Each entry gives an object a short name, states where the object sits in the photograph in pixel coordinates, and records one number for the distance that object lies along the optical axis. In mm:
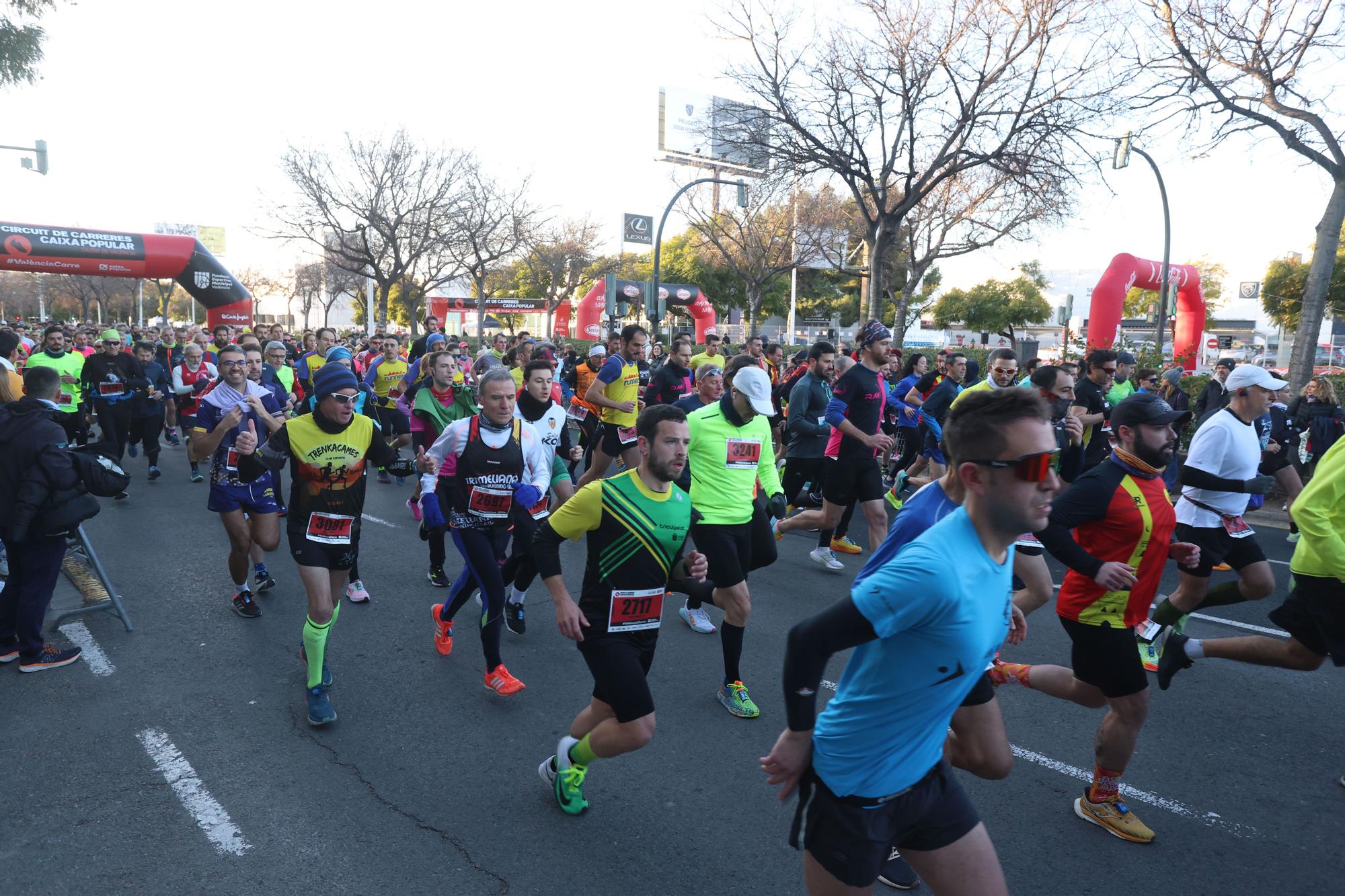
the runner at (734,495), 4637
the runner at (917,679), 1897
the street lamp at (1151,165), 15625
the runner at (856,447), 6988
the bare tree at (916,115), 14461
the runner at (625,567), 3230
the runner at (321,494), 4422
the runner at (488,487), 4660
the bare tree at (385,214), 30328
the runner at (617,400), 8477
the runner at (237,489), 5875
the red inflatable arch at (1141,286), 19938
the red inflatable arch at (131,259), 24188
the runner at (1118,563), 3385
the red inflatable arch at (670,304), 39625
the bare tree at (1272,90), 12852
